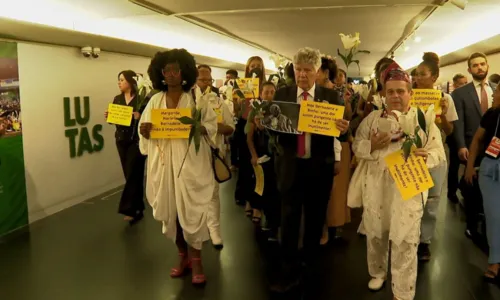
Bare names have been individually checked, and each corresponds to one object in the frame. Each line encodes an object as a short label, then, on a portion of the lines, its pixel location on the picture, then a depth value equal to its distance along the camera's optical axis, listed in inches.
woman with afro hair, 118.5
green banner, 166.4
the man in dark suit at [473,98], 177.6
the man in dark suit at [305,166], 115.2
